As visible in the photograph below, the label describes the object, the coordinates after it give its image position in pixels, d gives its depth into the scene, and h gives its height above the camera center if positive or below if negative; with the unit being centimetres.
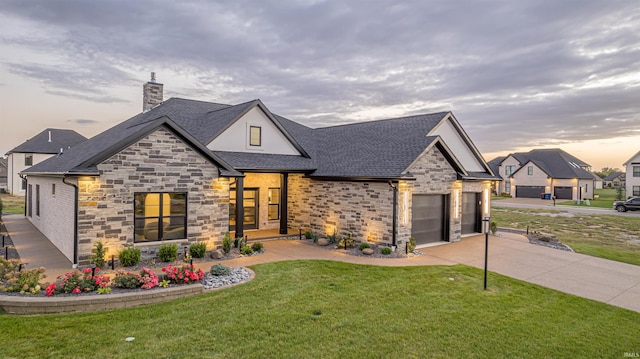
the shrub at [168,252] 1120 -270
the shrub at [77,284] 755 -265
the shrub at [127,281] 812 -270
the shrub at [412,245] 1355 -275
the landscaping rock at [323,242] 1483 -296
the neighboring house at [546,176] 4819 +79
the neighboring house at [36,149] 4429 +272
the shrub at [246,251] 1262 -292
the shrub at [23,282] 759 -266
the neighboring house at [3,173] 6478 -83
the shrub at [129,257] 1049 -271
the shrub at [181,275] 853 -266
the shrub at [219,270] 967 -284
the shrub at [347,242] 1428 -285
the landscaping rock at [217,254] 1198 -293
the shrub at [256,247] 1314 -288
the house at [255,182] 1092 -33
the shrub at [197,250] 1178 -273
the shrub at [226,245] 1250 -268
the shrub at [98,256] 1012 -261
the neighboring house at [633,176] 4547 +93
